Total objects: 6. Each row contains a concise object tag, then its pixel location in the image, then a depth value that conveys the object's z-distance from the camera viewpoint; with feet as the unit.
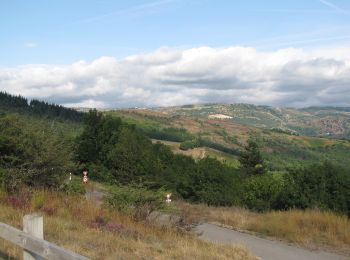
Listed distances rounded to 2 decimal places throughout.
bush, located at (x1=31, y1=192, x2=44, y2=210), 34.81
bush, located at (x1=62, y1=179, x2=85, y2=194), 50.29
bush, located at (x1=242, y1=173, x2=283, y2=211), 87.61
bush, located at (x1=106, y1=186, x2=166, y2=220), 39.14
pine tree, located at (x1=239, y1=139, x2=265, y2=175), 204.23
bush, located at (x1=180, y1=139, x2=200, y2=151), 473.67
